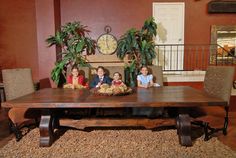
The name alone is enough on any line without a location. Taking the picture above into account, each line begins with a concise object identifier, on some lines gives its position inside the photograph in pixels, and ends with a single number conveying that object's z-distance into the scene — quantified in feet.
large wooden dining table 8.12
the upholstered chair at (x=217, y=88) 9.62
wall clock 19.99
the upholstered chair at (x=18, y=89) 9.55
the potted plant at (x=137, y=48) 15.78
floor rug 8.39
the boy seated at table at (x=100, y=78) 12.55
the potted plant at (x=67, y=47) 16.03
